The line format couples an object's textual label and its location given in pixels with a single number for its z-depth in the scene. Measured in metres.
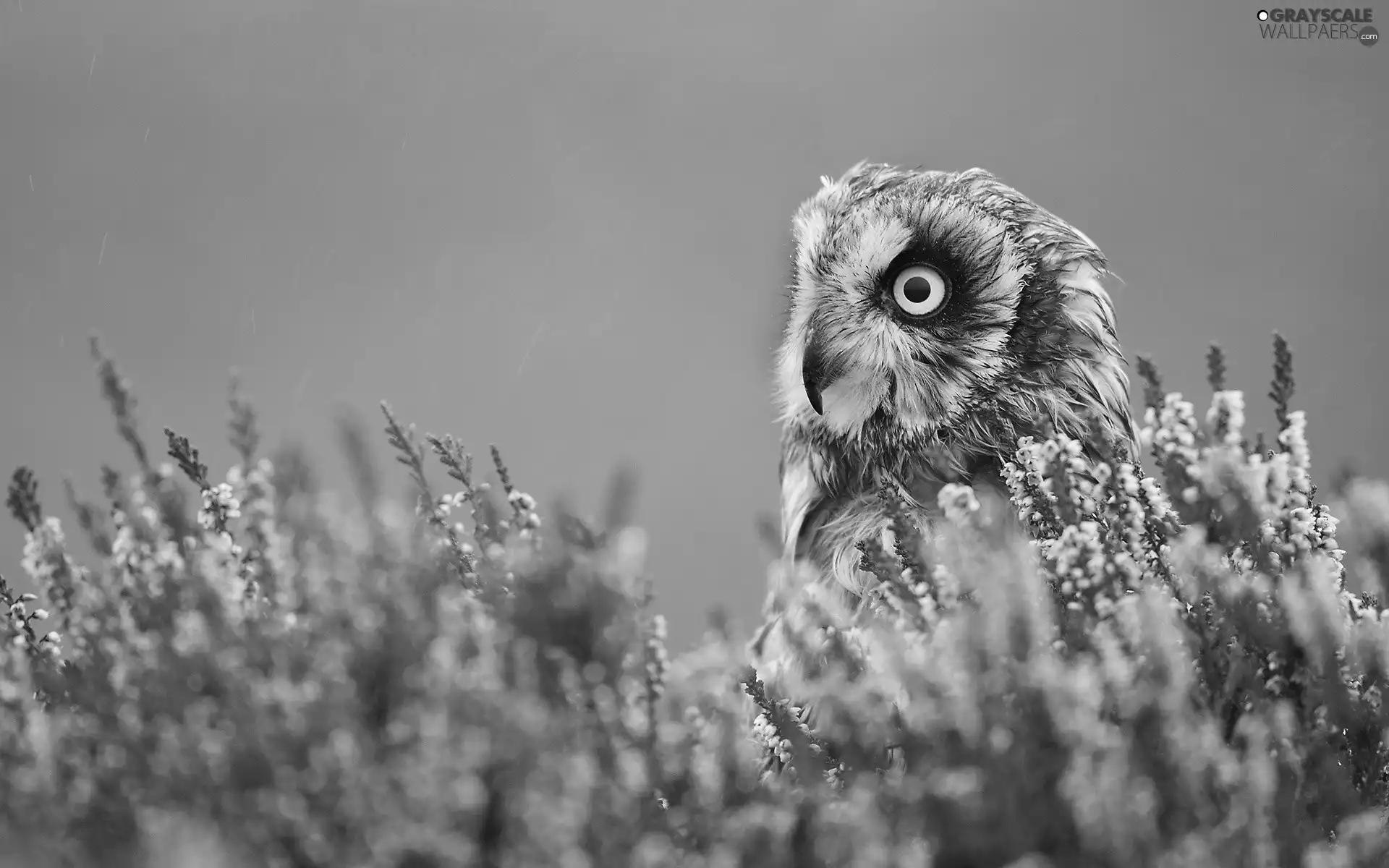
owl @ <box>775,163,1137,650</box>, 5.96
